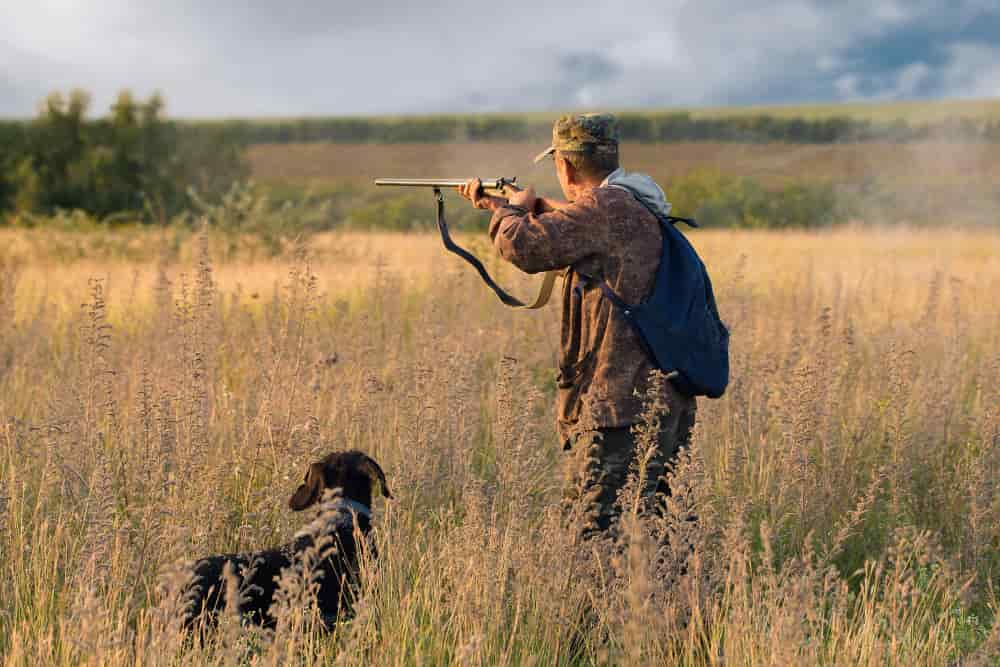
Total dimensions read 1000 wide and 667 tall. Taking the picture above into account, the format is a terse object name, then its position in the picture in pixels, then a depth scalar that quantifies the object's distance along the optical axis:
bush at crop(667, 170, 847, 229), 67.87
